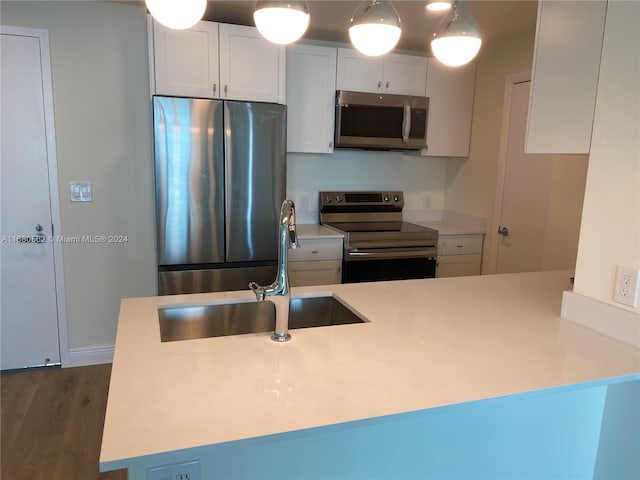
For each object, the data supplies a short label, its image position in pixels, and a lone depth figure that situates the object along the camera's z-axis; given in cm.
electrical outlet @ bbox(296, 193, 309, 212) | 375
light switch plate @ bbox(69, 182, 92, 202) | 301
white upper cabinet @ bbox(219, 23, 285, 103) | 292
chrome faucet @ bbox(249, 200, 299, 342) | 142
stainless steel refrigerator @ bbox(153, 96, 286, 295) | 275
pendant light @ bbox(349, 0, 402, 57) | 138
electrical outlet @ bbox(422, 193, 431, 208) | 416
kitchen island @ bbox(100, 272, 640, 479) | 97
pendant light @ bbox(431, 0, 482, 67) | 143
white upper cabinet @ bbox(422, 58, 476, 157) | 369
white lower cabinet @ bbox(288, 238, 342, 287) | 323
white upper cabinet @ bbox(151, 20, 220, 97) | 279
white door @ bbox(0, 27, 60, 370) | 280
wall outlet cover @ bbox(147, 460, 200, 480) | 92
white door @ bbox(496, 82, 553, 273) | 316
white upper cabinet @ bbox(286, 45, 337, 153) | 332
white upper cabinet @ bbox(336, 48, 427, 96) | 343
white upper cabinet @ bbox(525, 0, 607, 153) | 155
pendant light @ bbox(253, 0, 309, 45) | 123
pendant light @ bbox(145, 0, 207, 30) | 117
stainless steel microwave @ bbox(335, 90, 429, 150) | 344
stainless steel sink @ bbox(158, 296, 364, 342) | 169
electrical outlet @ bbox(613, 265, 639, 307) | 147
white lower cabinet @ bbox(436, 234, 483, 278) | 364
